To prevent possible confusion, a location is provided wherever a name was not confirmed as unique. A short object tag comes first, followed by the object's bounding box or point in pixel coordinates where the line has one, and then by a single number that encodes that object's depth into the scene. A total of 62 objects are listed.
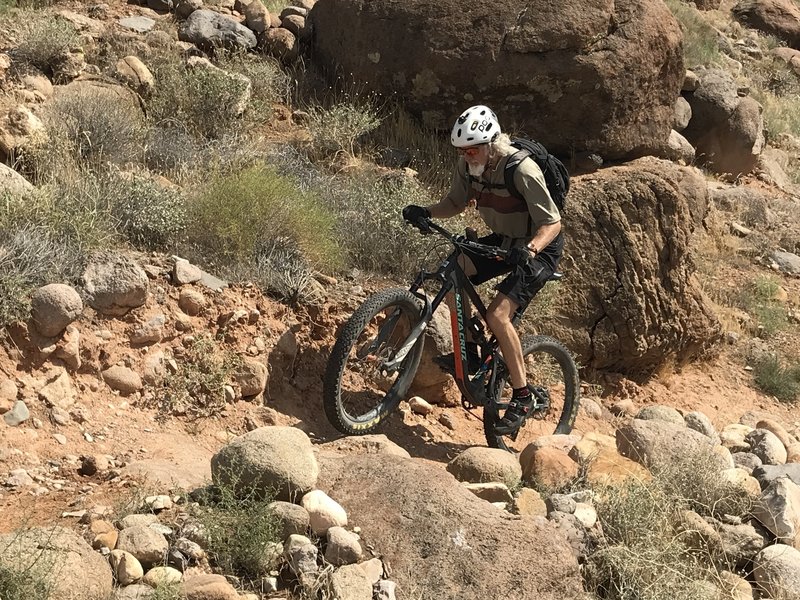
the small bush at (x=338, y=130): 9.18
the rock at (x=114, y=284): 5.95
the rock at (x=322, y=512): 4.46
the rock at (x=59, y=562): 3.61
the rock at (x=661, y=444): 6.05
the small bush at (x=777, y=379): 9.71
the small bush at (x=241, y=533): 4.21
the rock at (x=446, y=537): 4.38
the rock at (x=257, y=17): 10.54
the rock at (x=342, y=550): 4.32
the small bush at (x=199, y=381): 6.05
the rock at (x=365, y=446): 5.73
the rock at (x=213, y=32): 10.05
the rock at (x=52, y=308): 5.54
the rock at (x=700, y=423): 7.64
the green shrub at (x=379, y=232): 7.86
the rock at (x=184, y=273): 6.46
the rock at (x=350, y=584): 4.04
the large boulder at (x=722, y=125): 13.13
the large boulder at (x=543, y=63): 9.16
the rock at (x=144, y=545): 4.07
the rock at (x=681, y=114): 12.59
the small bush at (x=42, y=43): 8.52
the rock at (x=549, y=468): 5.74
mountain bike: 5.92
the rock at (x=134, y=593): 3.79
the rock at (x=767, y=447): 7.03
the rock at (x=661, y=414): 7.66
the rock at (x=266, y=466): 4.55
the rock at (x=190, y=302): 6.38
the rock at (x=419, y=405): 7.19
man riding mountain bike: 5.82
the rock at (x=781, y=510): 5.30
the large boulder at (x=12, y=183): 6.19
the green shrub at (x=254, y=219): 6.93
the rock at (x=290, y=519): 4.41
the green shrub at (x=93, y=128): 7.36
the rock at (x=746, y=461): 6.76
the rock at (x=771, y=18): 20.27
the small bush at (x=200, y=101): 8.70
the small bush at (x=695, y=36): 15.62
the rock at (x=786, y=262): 11.95
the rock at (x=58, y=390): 5.47
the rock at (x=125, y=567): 3.93
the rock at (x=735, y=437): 7.37
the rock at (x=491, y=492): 5.28
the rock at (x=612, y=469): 5.70
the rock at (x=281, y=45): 10.36
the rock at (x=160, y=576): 3.94
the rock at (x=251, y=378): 6.34
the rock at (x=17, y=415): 5.22
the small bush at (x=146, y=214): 6.63
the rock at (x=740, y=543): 5.22
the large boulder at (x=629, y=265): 8.71
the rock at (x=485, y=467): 5.63
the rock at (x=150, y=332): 6.07
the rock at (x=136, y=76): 8.84
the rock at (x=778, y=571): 4.91
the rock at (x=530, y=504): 5.10
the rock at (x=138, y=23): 9.89
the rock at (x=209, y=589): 3.81
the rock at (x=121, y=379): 5.88
